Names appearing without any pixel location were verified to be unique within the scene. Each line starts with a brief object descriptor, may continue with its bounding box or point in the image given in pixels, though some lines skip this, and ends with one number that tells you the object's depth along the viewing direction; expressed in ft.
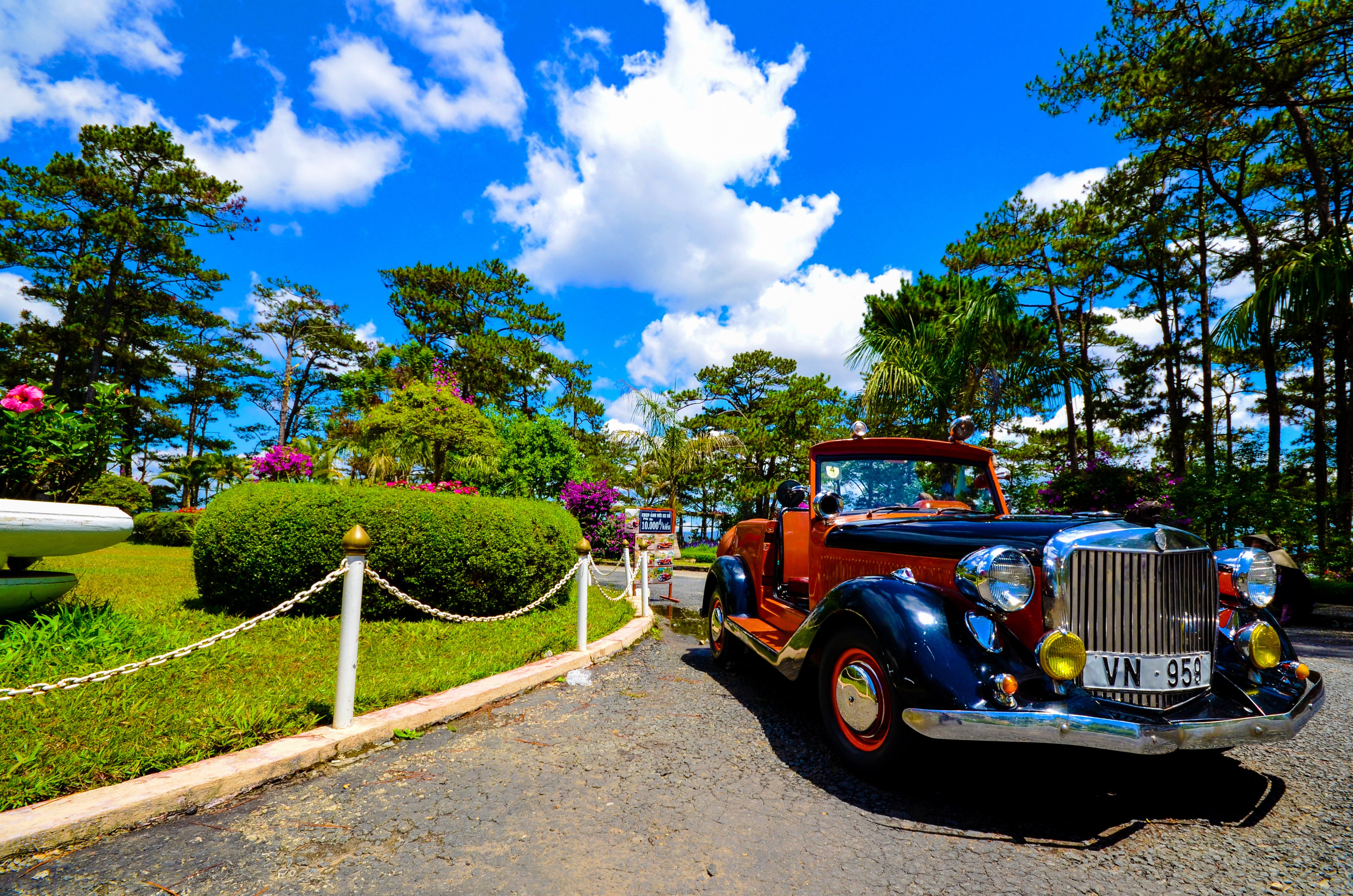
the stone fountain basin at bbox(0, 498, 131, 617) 11.80
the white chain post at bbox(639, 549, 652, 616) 25.46
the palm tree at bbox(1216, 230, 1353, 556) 30.94
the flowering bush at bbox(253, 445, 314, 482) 45.85
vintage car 7.61
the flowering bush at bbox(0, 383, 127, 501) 13.88
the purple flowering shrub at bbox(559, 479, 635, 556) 51.88
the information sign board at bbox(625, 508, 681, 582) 34.17
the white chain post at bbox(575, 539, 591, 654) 17.42
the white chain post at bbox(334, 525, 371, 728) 10.52
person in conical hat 22.65
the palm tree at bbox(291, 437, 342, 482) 55.77
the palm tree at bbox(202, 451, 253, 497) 78.84
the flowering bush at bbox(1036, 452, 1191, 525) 43.42
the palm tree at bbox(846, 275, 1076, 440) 32.73
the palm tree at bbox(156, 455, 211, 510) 79.61
